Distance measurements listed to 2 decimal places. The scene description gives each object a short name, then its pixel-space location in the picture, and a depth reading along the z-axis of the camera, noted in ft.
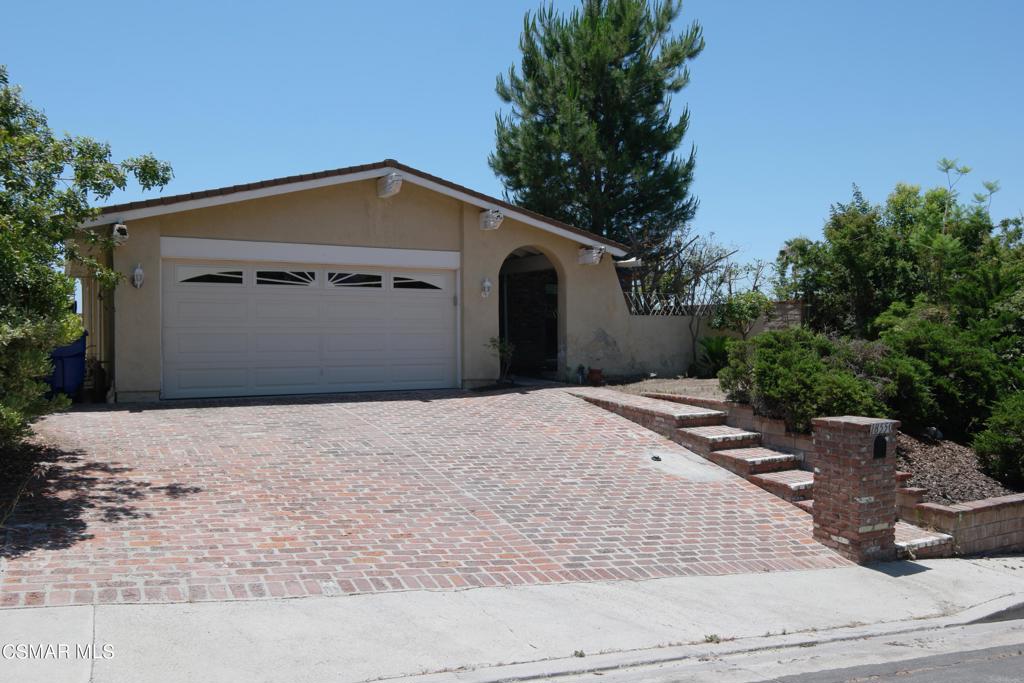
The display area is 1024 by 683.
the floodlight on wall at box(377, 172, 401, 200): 45.62
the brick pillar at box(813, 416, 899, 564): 26.27
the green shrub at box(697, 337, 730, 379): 58.08
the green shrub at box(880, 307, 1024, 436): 37.35
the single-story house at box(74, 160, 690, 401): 41.27
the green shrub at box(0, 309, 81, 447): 21.72
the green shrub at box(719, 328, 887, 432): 33.91
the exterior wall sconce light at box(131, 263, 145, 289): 40.32
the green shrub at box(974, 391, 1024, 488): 33.12
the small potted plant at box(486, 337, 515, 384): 50.65
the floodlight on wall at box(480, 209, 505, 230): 49.67
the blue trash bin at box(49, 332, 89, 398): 39.09
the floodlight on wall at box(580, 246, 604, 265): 53.52
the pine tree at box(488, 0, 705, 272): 72.79
